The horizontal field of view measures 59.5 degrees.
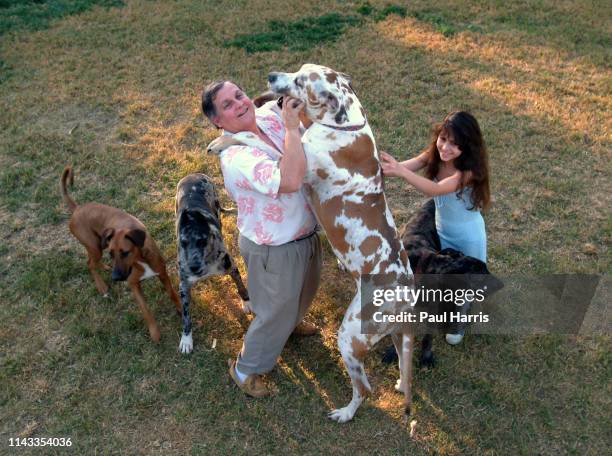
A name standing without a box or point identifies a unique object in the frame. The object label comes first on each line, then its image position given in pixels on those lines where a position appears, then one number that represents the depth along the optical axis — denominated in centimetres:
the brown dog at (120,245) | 400
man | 285
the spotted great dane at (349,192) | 292
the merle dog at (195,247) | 406
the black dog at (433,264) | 363
